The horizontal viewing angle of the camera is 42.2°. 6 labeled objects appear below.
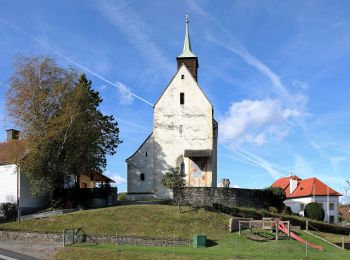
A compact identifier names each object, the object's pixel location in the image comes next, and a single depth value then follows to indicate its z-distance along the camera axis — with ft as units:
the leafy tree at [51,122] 127.54
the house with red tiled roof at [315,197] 235.61
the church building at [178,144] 164.86
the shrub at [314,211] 193.10
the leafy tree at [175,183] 138.41
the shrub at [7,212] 126.00
